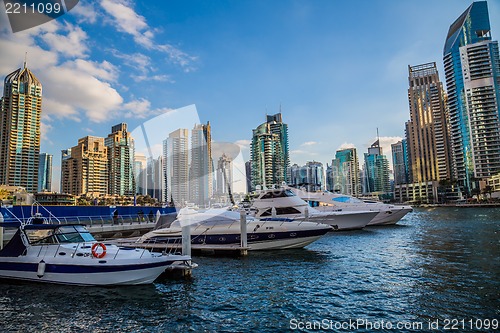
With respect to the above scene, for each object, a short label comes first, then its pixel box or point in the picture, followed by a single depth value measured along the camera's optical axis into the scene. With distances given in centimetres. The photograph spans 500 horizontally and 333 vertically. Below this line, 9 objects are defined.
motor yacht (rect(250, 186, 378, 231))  2828
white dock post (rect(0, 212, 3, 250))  1534
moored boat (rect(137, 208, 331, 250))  2058
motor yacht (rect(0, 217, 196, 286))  1205
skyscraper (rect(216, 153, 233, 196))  11094
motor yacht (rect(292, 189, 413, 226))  3644
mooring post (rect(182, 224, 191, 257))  1564
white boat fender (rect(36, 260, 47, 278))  1252
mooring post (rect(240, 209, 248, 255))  1949
